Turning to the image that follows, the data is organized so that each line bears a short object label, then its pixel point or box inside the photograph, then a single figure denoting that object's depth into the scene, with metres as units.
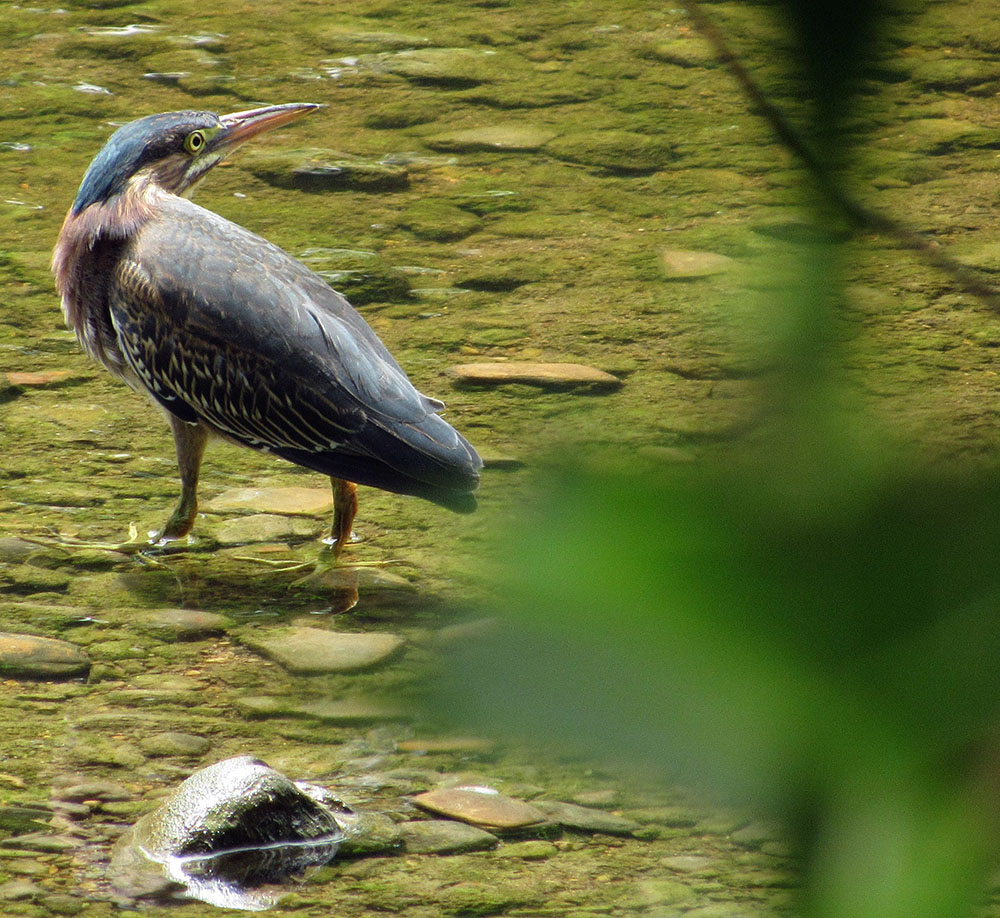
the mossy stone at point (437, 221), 13.10
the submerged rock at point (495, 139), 15.01
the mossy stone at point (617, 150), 14.63
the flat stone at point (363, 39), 17.58
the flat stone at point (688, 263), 11.94
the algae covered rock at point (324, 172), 14.10
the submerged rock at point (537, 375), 10.49
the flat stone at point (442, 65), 16.62
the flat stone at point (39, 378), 10.45
